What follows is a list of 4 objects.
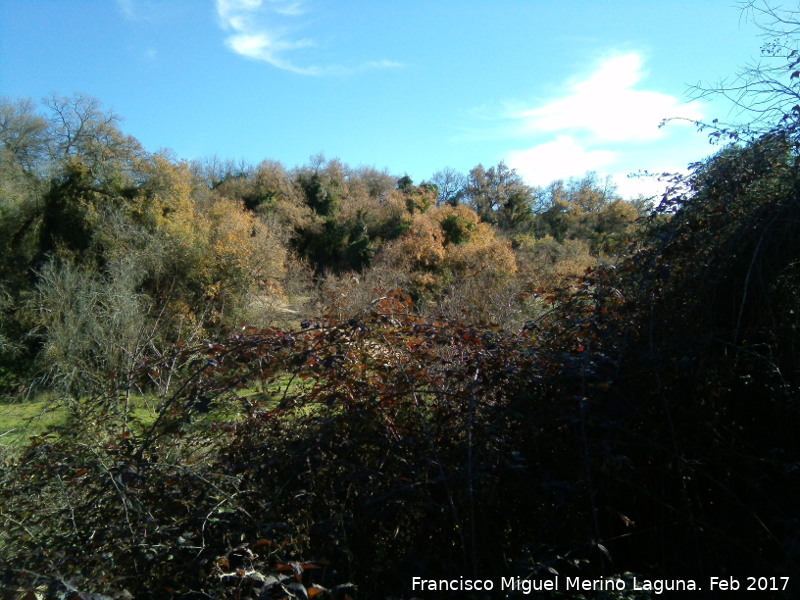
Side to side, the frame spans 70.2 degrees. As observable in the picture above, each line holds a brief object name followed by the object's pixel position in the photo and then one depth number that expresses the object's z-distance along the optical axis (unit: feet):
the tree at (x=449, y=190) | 133.69
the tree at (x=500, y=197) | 126.52
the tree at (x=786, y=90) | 11.69
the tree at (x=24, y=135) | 74.08
